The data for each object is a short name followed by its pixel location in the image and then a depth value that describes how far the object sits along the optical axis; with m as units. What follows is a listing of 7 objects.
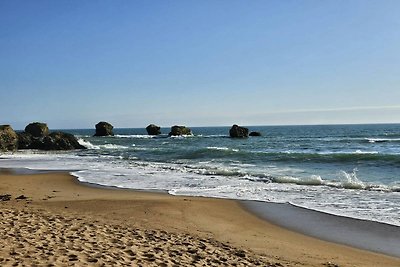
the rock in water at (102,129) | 92.38
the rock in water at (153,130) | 101.38
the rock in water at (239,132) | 77.94
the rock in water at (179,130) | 88.84
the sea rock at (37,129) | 58.12
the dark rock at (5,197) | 13.38
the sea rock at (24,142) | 48.31
